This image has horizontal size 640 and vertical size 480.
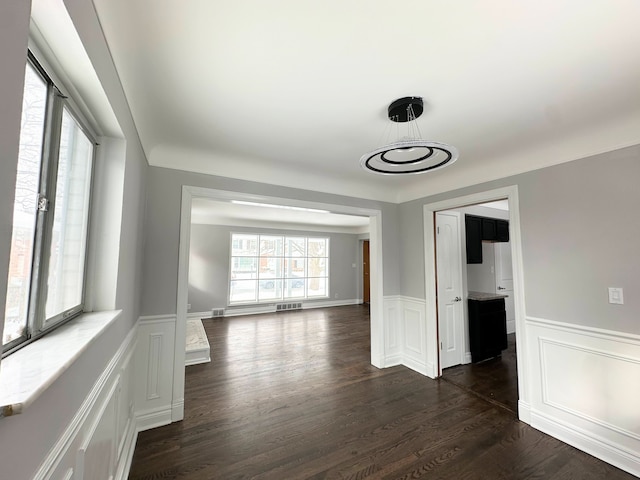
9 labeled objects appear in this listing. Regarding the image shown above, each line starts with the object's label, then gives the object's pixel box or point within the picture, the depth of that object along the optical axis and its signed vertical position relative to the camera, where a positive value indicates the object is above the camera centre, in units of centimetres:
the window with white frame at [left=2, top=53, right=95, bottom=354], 84 +17
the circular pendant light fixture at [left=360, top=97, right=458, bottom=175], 149 +71
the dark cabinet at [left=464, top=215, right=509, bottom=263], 388 +45
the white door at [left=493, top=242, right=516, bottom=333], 485 -25
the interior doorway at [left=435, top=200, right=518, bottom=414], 335 -66
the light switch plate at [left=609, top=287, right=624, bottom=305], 193 -24
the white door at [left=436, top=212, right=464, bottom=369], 351 -38
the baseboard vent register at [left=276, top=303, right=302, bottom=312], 722 -122
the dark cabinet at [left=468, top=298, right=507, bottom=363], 368 -93
